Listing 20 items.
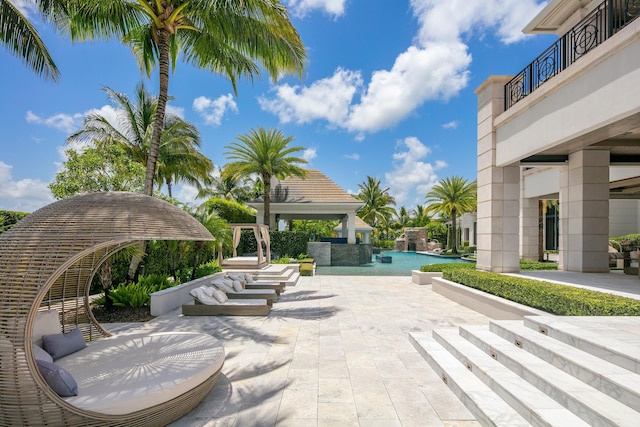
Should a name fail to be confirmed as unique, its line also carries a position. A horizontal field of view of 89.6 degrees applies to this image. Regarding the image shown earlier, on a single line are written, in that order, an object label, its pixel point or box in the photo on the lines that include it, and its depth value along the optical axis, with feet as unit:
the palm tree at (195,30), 30.17
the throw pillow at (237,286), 33.78
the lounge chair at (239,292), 32.37
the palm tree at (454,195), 110.73
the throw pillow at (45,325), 14.67
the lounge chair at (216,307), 28.14
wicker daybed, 10.03
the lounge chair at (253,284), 36.64
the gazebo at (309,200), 80.94
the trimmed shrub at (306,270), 58.17
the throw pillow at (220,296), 29.04
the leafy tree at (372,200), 151.94
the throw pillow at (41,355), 12.17
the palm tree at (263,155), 74.79
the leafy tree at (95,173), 30.76
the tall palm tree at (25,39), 27.94
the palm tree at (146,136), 57.52
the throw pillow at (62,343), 14.32
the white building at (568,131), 22.34
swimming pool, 66.92
